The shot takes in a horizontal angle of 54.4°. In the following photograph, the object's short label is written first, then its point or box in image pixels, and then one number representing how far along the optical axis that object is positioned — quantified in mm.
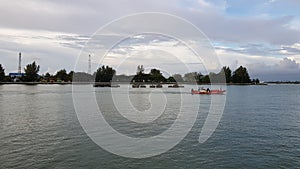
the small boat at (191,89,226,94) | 88688
